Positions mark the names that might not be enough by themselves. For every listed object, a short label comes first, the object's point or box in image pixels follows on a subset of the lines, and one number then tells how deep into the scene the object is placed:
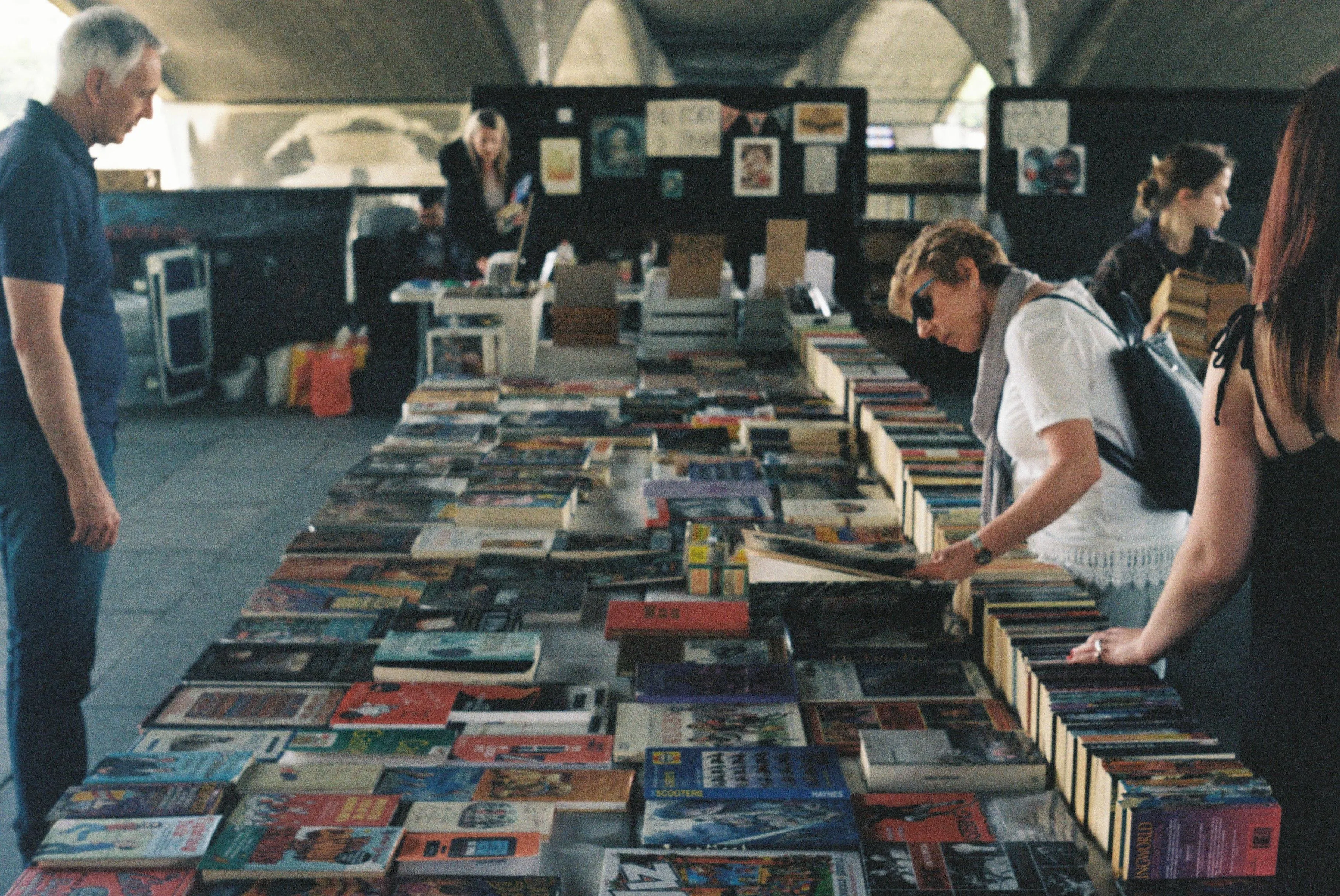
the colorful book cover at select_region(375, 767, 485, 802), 1.75
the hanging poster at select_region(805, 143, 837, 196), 7.38
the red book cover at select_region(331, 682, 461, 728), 1.96
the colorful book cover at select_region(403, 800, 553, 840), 1.65
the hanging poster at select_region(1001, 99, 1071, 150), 8.38
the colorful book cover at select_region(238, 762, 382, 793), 1.76
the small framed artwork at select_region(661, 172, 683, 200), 7.39
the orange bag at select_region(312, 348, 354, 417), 8.04
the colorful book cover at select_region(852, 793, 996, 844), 1.63
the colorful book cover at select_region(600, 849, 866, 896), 1.51
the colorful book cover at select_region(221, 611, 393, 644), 2.31
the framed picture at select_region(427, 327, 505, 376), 4.42
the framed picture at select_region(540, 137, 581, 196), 7.25
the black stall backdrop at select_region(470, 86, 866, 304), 7.24
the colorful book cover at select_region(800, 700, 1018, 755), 1.89
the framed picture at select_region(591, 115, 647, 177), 7.31
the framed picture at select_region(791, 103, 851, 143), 7.32
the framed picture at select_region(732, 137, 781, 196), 7.38
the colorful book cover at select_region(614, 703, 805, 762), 1.87
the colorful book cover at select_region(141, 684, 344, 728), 1.99
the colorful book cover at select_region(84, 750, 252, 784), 1.78
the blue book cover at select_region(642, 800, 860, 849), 1.61
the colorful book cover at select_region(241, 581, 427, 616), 2.46
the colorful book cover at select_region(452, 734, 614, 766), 1.86
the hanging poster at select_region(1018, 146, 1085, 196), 8.45
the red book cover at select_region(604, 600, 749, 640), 2.31
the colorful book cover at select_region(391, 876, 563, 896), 1.51
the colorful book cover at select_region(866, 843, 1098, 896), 1.51
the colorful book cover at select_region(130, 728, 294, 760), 1.90
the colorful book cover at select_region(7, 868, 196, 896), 1.53
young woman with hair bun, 4.04
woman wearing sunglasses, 2.21
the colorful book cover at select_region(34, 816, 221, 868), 1.58
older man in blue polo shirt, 2.38
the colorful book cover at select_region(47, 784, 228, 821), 1.69
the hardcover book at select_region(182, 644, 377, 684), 2.15
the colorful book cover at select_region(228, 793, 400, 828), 1.65
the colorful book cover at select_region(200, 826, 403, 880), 1.55
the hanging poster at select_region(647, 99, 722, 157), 7.30
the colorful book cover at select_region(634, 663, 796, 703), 2.02
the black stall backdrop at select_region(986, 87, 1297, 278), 8.30
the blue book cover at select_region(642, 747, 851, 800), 1.71
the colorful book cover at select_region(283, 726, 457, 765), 1.88
